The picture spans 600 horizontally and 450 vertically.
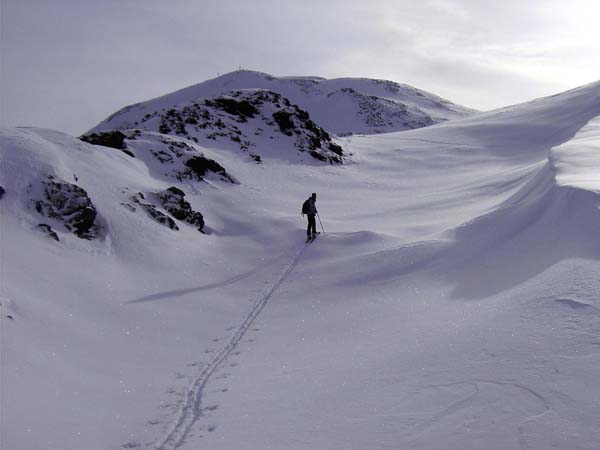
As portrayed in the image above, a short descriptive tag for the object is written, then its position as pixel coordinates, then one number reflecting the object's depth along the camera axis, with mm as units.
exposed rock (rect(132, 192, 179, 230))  16109
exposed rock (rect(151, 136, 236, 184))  21914
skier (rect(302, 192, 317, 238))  16875
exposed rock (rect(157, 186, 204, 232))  17234
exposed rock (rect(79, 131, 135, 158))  22312
